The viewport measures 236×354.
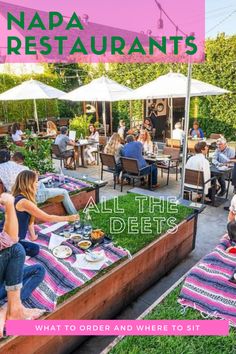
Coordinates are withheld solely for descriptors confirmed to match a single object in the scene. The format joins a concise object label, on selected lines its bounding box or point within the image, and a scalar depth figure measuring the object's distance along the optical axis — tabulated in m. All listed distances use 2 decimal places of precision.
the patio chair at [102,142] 10.28
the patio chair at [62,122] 15.83
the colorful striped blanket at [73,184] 5.80
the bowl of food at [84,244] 3.59
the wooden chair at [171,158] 7.82
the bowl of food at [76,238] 3.74
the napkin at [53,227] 4.04
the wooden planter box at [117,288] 2.59
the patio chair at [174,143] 9.21
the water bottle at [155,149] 8.48
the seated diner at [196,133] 9.98
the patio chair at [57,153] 9.12
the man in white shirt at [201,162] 6.08
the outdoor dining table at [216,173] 6.47
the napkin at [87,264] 3.22
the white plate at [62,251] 3.44
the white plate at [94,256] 3.30
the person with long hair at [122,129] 11.82
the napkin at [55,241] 3.64
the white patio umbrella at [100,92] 8.76
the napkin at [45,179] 5.90
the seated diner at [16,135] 10.23
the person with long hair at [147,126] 12.12
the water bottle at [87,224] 3.93
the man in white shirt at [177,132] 9.97
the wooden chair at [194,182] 6.04
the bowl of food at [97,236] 3.70
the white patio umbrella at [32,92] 10.27
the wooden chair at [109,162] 7.51
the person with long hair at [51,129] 11.31
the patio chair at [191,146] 9.41
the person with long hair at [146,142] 8.50
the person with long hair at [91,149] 10.10
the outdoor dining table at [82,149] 9.73
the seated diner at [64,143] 9.16
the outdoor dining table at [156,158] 7.61
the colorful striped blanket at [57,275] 2.79
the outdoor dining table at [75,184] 5.85
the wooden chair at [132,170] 7.07
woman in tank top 3.18
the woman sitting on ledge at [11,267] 2.55
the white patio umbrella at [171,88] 7.64
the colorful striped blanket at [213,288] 2.82
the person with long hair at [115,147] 7.76
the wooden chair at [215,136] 10.38
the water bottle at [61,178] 6.16
